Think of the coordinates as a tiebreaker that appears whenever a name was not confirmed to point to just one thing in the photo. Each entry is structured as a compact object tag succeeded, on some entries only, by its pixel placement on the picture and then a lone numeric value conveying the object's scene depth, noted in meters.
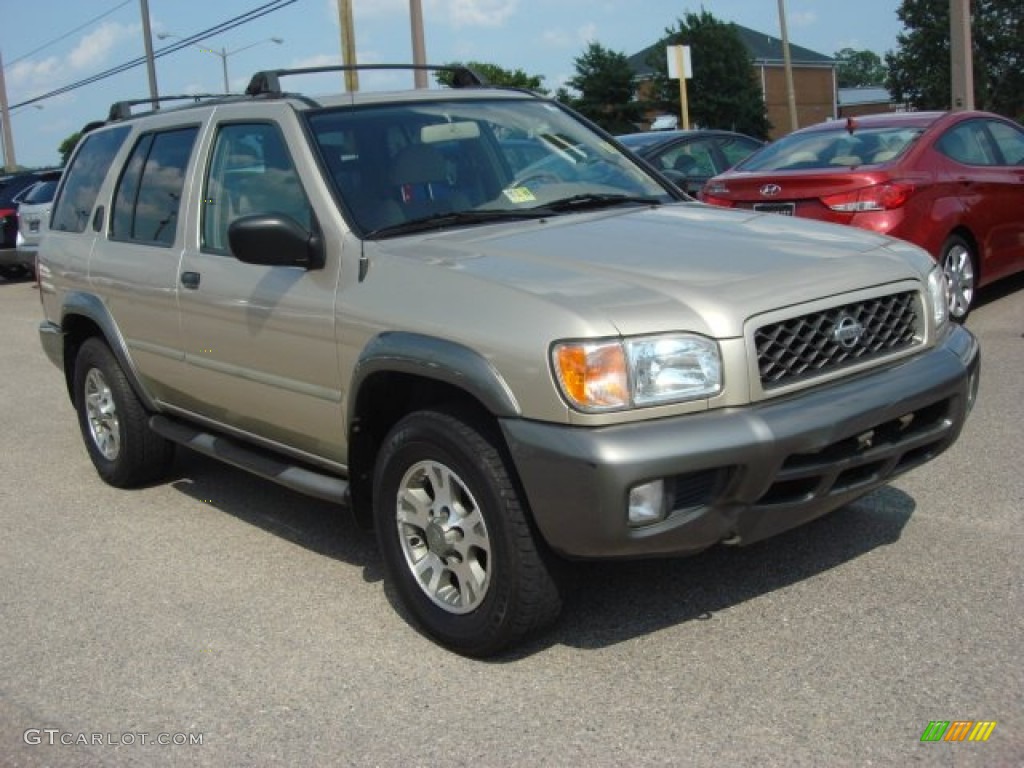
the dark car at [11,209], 19.64
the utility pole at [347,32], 18.72
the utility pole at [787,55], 37.72
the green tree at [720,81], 60.38
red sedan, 7.98
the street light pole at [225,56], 36.04
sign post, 18.59
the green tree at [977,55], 64.50
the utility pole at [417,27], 19.78
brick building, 75.19
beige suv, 3.36
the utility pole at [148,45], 31.45
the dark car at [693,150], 11.03
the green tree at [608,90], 57.88
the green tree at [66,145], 63.28
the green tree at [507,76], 58.41
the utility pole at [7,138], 47.34
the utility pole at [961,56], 15.97
